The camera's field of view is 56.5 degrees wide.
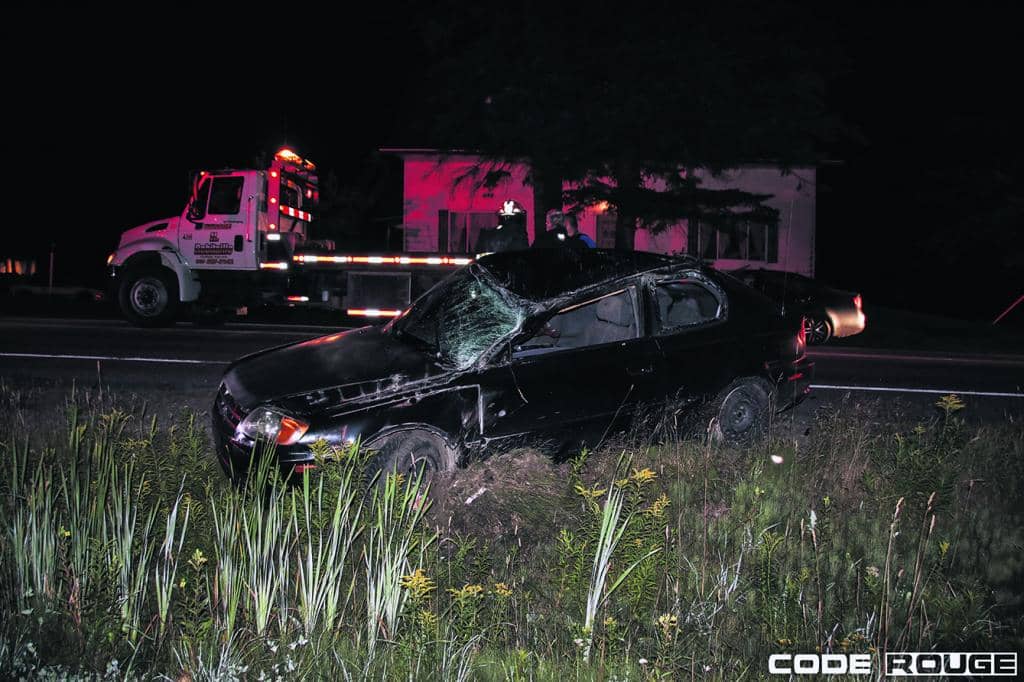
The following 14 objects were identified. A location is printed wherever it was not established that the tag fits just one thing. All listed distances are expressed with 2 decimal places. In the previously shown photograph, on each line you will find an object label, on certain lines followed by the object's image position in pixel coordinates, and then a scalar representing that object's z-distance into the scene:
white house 25.72
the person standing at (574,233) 11.81
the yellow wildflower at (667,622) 3.46
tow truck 15.88
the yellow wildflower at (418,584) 3.57
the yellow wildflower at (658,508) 4.34
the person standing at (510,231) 11.69
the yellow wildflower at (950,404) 5.82
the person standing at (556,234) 11.41
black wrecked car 5.41
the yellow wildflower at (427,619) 3.56
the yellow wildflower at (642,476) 4.21
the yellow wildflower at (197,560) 3.70
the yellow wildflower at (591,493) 4.27
